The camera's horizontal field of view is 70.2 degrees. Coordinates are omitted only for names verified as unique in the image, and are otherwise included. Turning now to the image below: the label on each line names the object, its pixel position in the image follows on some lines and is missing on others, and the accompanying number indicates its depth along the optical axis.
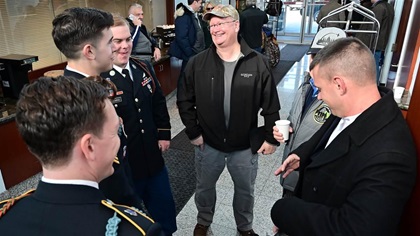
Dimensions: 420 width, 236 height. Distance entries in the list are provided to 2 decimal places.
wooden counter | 2.83
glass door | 10.68
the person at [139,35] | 4.30
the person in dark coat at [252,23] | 5.81
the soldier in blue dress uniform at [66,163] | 0.74
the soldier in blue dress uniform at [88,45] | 1.31
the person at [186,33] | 4.88
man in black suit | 0.95
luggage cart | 3.35
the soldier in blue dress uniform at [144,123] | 1.78
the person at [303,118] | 1.75
